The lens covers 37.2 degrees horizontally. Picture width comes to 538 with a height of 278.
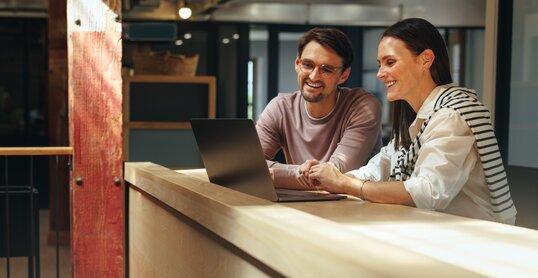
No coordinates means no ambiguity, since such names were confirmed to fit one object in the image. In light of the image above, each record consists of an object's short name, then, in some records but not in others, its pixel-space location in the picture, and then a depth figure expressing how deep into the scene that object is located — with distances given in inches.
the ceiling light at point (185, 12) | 381.6
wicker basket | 243.6
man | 110.5
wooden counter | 44.3
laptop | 82.9
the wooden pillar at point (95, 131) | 124.8
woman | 79.4
